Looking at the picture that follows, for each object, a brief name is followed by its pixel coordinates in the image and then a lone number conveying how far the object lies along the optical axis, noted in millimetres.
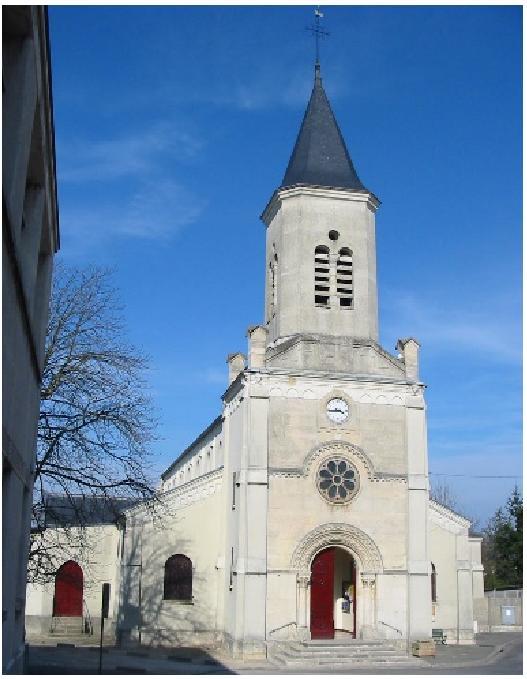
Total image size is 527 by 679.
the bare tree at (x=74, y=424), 18172
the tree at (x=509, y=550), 46594
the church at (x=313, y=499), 24766
